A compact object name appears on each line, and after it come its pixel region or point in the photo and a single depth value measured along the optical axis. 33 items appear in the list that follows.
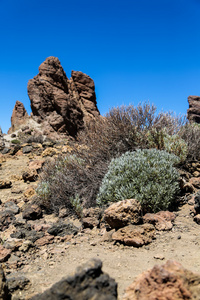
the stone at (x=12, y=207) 5.95
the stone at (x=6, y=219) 5.08
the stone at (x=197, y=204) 4.32
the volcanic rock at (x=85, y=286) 1.61
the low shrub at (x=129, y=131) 6.70
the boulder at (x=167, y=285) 1.74
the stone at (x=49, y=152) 10.50
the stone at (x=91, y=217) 4.48
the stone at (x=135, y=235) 3.54
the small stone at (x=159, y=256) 3.06
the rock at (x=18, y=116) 23.04
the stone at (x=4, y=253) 3.29
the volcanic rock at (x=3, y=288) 2.08
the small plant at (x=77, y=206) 5.09
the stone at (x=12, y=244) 3.61
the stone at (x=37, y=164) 8.48
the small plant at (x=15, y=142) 17.69
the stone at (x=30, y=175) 8.11
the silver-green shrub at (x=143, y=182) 4.46
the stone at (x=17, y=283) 2.42
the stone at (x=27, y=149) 11.90
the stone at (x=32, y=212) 5.46
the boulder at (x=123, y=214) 3.98
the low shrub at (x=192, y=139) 6.42
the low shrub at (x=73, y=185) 5.63
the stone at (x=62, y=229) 4.25
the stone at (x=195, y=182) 5.64
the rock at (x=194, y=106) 48.04
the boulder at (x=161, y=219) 3.99
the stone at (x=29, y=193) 6.86
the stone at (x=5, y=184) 7.92
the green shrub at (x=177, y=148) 5.92
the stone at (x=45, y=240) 3.94
